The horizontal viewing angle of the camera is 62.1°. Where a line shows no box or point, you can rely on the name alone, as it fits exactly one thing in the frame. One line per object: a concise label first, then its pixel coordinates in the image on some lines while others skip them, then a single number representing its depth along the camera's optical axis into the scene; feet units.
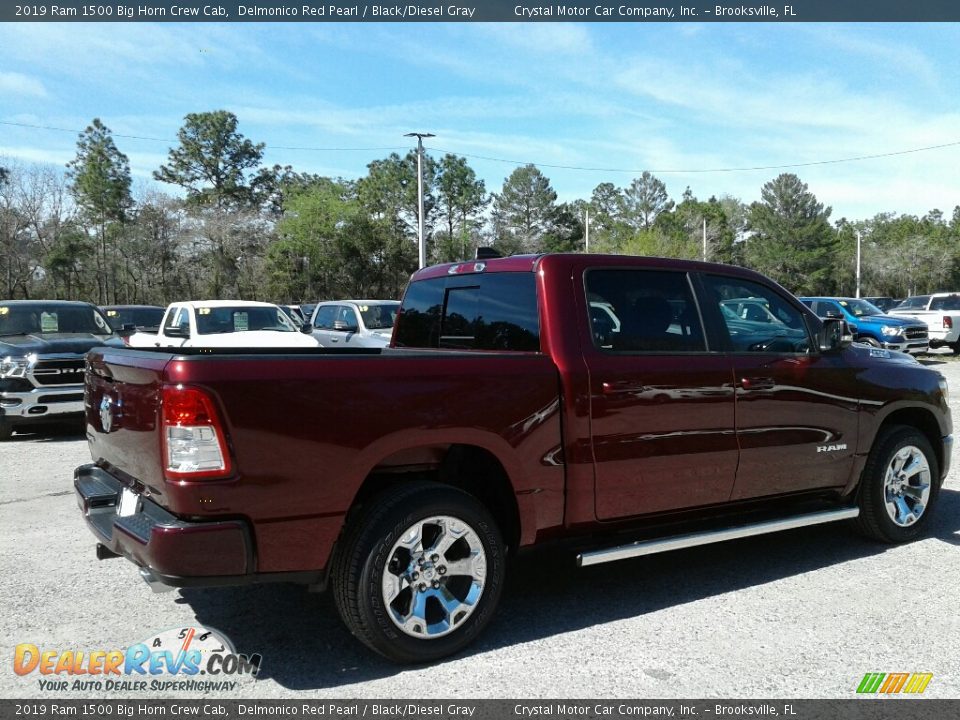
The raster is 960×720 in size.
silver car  50.26
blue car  69.41
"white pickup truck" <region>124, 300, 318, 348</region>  40.86
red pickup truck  10.60
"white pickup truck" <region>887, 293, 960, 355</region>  76.33
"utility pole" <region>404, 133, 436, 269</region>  101.32
